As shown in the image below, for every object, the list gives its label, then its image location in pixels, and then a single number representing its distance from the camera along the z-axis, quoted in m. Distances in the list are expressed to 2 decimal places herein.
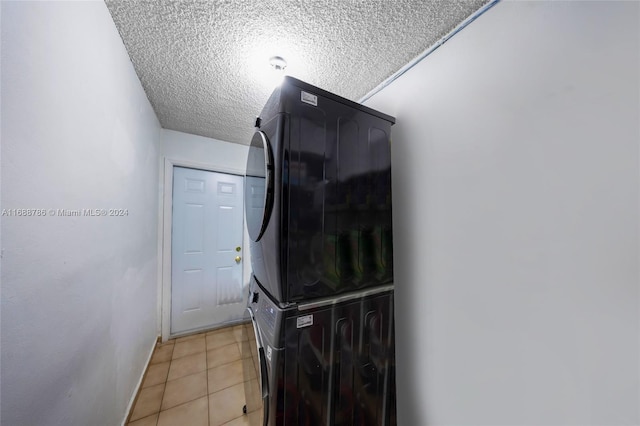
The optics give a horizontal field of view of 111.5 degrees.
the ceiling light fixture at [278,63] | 1.28
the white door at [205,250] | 2.50
